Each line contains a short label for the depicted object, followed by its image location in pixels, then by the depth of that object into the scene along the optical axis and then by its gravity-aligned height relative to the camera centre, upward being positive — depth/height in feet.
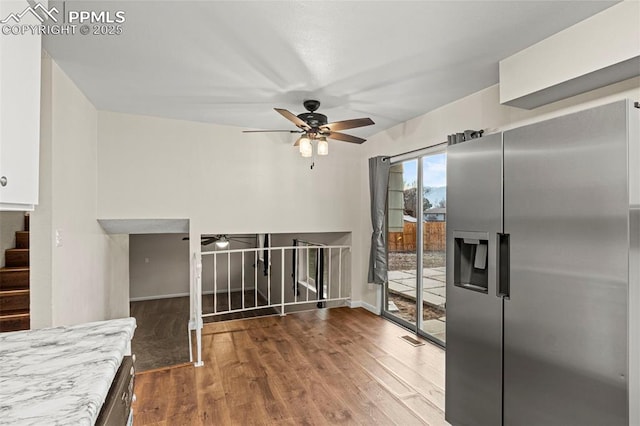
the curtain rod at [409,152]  11.85 +2.52
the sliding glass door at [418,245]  12.10 -1.35
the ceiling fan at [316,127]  9.53 +2.62
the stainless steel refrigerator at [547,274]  4.41 -1.03
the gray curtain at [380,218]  14.57 -0.25
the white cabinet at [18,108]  3.77 +1.32
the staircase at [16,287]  7.89 -2.07
